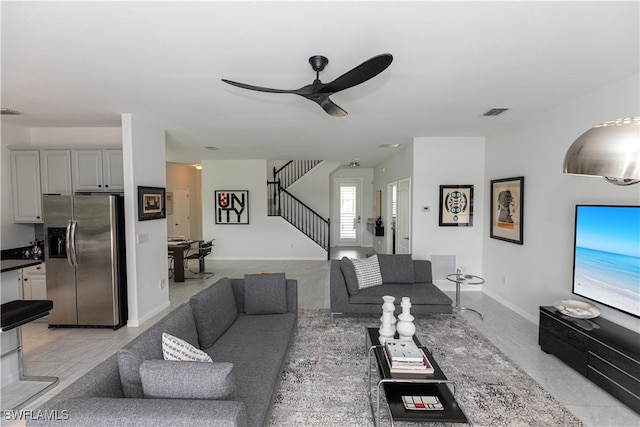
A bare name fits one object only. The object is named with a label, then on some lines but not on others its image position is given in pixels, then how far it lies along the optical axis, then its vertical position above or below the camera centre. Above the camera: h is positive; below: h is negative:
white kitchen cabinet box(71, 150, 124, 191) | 4.25 +0.51
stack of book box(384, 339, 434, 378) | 2.09 -1.15
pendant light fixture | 1.03 +0.18
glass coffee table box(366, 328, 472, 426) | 1.80 -1.29
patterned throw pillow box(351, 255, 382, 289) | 4.17 -0.98
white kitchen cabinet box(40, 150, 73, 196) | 4.29 +0.48
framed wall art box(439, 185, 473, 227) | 5.27 -0.04
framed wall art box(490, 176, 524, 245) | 4.22 -0.09
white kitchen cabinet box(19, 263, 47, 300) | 4.12 -1.08
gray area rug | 2.20 -1.57
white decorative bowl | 2.80 -1.03
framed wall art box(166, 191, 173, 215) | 8.55 +0.03
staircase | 9.36 -0.24
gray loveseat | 3.86 -1.19
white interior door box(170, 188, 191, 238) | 8.88 -0.26
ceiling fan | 1.81 +0.84
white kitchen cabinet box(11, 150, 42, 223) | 4.32 +0.27
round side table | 4.21 -1.33
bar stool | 2.39 -0.93
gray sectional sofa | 1.24 -0.89
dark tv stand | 2.27 -1.28
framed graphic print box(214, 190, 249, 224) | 8.26 -0.06
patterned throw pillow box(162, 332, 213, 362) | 1.82 -0.91
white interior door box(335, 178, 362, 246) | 10.62 -0.27
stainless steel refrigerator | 3.75 -0.69
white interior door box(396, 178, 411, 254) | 5.68 -0.32
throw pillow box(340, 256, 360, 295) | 4.00 -0.99
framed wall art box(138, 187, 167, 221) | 3.96 +0.02
